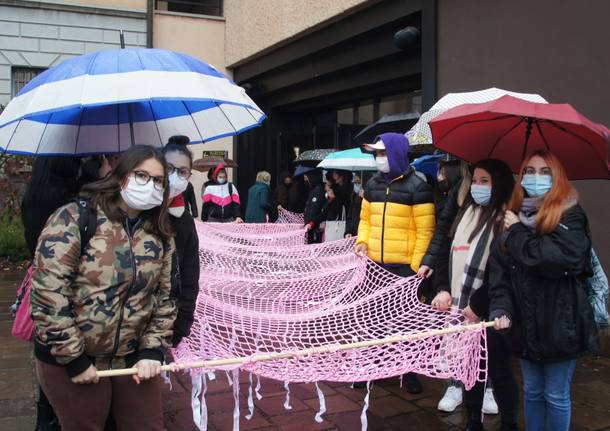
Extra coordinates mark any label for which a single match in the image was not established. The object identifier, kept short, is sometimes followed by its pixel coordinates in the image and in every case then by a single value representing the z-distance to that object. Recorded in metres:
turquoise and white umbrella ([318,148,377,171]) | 6.87
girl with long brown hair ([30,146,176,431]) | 2.07
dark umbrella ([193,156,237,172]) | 11.34
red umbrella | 2.60
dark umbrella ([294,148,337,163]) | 8.96
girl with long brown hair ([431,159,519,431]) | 3.10
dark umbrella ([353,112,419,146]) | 6.14
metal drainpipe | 13.22
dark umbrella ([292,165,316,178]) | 9.38
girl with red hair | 2.54
